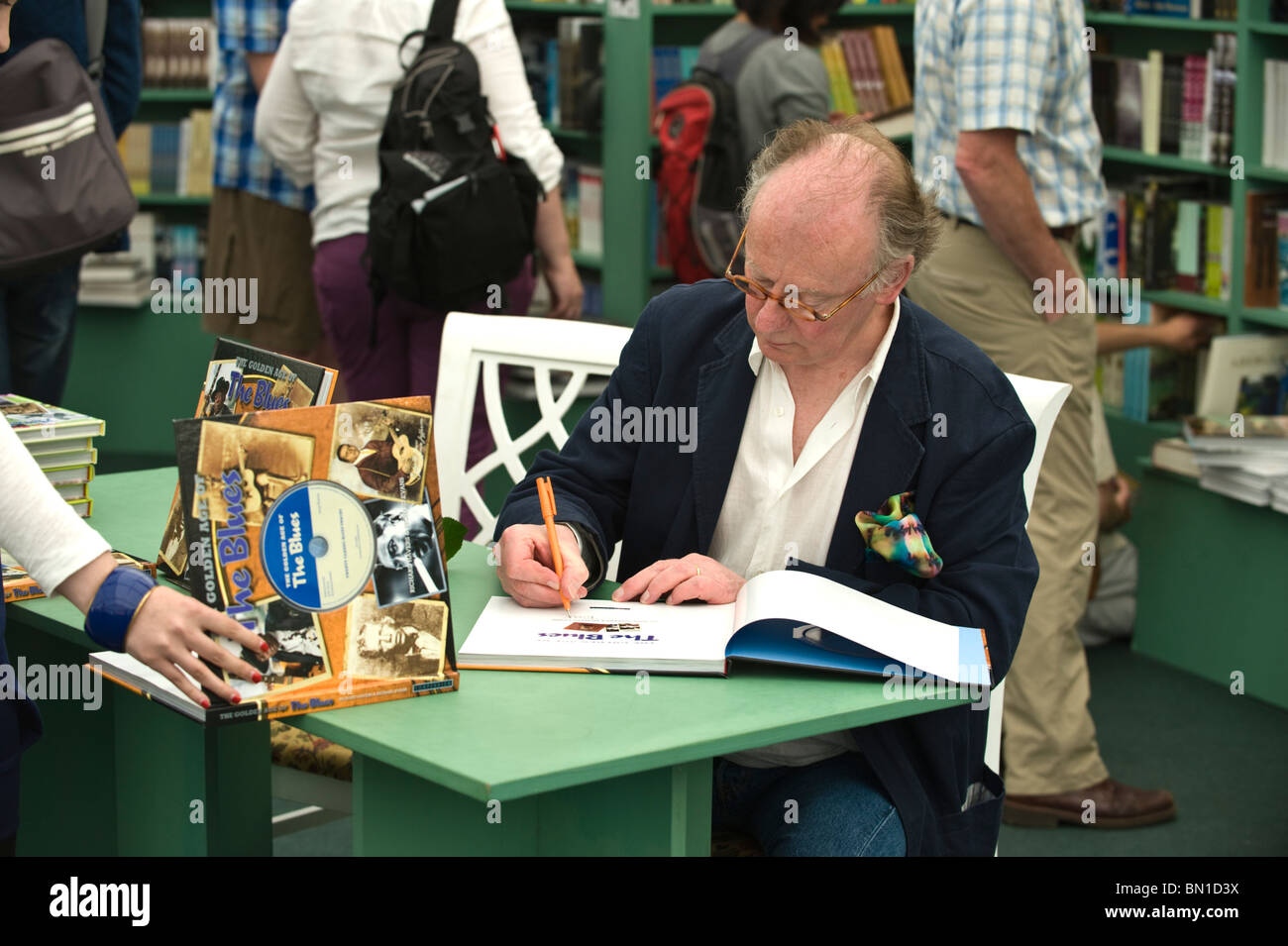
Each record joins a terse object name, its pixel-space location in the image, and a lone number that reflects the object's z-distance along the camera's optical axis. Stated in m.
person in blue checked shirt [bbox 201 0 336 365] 3.97
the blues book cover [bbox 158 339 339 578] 1.94
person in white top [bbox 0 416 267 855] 1.59
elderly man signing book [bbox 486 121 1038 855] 1.88
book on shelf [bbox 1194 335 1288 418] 3.90
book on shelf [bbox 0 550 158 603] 1.95
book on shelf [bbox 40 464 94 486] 2.21
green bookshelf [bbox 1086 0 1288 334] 3.90
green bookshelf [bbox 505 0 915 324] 4.50
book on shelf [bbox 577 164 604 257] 5.02
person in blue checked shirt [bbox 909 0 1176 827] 2.94
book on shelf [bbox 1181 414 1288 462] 3.68
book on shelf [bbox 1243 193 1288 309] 3.98
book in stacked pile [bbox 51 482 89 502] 2.23
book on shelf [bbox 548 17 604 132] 4.76
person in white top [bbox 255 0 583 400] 3.31
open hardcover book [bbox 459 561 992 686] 1.71
